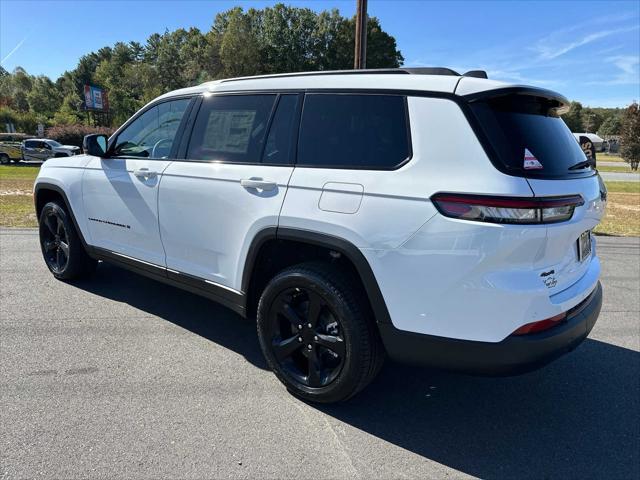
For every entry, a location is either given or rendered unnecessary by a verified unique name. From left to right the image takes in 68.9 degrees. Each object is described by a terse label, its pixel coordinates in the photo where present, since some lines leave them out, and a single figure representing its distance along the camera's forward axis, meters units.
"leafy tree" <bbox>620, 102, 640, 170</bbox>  35.06
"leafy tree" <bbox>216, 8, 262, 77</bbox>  53.31
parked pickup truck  29.28
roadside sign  48.53
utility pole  10.85
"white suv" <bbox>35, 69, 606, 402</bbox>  2.22
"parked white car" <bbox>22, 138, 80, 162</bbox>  29.42
